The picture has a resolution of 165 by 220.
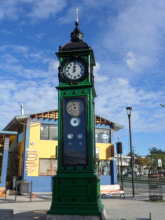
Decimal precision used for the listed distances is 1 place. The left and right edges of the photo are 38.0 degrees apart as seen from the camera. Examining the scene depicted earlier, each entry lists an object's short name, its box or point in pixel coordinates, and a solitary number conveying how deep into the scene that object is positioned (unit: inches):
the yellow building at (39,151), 802.8
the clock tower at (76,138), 277.5
